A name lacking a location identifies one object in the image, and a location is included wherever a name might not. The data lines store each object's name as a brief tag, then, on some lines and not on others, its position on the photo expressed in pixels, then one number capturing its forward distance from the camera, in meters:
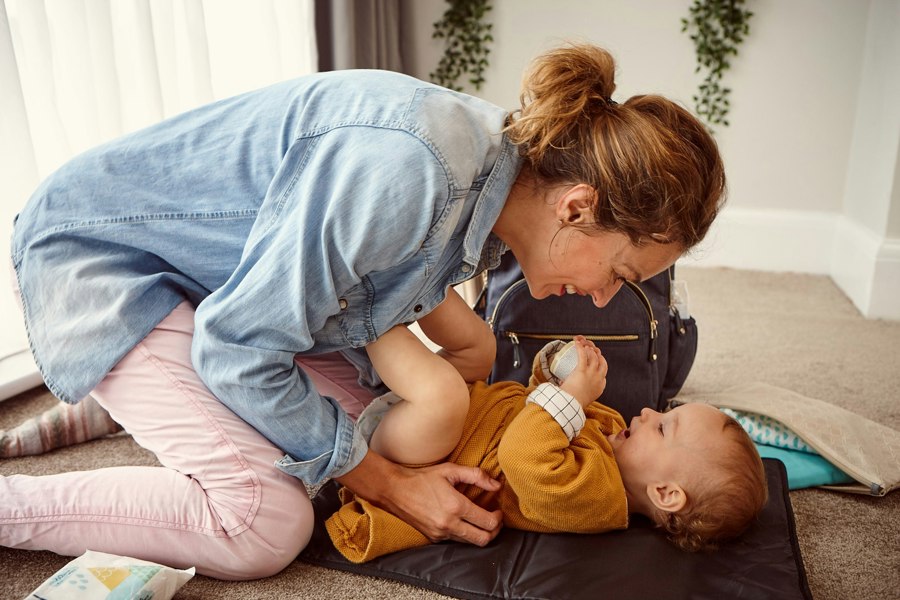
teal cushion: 1.37
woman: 0.99
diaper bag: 1.45
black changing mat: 1.04
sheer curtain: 1.61
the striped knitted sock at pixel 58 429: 1.43
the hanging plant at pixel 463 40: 3.04
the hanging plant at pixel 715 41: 2.68
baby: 1.11
